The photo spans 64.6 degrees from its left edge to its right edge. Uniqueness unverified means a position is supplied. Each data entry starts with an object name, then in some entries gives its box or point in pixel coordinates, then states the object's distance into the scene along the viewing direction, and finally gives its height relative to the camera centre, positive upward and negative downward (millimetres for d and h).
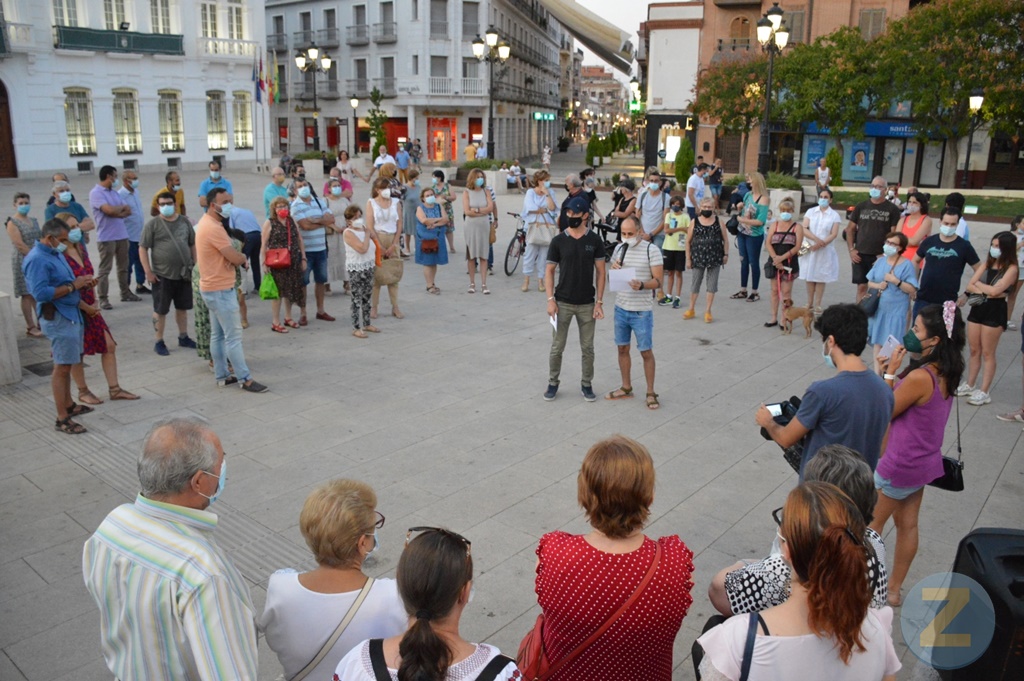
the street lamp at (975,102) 25812 +2033
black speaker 3236 -1730
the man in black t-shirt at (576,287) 7745 -1177
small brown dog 9031 -1778
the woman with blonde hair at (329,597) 2707 -1435
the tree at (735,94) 35312 +3072
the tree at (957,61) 29812 +3940
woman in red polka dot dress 2740 -1392
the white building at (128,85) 33062 +3207
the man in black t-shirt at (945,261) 8188 -938
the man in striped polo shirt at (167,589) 2398 -1266
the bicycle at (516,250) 13870 -1509
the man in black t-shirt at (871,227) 10219 -763
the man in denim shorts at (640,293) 7676 -1211
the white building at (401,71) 50844 +5728
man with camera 4039 -1172
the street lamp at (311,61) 36094 +4496
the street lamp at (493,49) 26641 +3776
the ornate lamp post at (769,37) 18172 +2837
